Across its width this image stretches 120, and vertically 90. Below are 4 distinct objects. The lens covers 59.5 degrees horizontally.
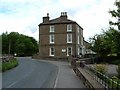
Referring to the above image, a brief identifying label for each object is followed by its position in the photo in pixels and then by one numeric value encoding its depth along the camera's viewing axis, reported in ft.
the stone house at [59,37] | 77.96
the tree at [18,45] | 132.47
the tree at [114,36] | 27.92
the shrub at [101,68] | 27.17
